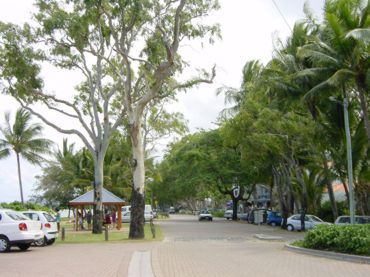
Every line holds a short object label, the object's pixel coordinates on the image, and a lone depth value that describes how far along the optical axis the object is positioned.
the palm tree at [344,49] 24.53
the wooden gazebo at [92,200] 36.59
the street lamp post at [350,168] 23.04
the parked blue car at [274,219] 48.35
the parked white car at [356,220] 28.53
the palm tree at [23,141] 43.78
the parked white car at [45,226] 23.42
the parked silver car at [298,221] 36.16
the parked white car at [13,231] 19.12
